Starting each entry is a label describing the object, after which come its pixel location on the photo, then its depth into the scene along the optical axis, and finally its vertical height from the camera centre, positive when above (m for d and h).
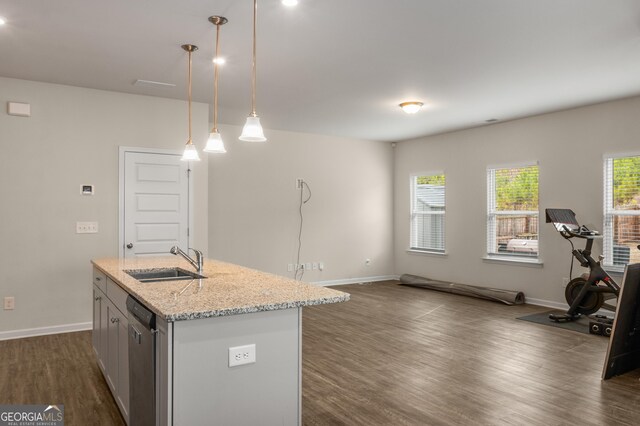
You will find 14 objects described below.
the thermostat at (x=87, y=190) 4.97 +0.24
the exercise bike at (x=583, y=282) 4.96 -0.74
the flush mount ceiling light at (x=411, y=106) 5.49 +1.30
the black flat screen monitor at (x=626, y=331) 3.41 -0.90
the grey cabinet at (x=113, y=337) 2.63 -0.83
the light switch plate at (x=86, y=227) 4.95 -0.18
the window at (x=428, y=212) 7.86 +0.03
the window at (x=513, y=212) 6.46 +0.03
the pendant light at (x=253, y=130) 2.80 +0.51
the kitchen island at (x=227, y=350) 1.91 -0.61
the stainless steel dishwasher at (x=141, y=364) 2.04 -0.73
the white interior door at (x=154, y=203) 5.22 +0.10
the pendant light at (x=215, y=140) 3.19 +0.51
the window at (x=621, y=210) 5.36 +0.06
